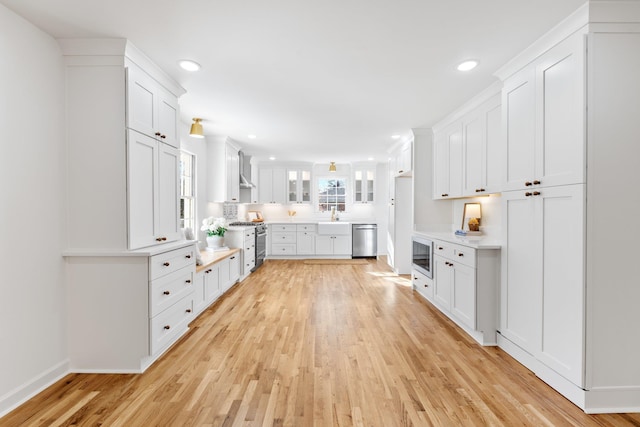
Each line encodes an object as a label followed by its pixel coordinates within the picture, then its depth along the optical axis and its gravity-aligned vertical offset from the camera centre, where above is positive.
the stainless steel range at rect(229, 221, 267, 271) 6.16 -0.64
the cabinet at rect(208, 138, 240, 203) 5.18 +0.67
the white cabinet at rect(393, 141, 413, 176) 5.07 +0.91
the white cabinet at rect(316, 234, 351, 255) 7.64 -0.90
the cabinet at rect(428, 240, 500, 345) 2.80 -0.78
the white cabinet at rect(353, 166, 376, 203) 8.16 +0.69
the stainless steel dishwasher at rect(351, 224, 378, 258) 7.66 -0.80
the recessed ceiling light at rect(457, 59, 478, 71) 2.58 +1.26
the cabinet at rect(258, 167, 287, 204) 8.09 +0.65
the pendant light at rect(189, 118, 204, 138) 3.54 +0.93
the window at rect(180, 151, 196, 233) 4.48 +0.30
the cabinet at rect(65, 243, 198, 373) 2.30 -0.78
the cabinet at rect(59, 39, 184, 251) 2.30 +0.48
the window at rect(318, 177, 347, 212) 8.33 +0.45
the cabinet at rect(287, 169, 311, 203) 8.16 +0.69
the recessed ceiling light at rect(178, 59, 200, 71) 2.56 +1.25
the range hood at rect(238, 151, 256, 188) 6.26 +0.86
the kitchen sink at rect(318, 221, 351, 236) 7.58 -0.47
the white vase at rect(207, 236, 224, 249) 4.65 -0.51
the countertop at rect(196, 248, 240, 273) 3.59 -0.65
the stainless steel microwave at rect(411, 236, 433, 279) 3.95 -0.65
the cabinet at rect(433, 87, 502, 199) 3.06 +0.71
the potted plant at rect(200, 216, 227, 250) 4.61 -0.33
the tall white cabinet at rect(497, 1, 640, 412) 1.85 +0.01
